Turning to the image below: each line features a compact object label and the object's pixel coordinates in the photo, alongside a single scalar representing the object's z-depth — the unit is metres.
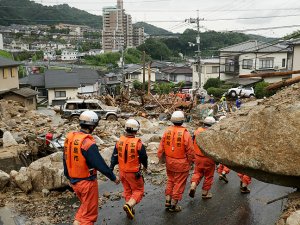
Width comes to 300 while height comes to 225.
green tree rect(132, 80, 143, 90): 51.47
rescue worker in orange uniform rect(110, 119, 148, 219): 6.32
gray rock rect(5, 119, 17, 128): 20.41
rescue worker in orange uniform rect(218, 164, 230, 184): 8.97
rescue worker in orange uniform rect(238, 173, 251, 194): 8.05
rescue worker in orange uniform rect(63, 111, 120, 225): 5.37
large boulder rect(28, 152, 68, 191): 7.74
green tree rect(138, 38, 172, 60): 93.69
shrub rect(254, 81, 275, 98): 33.88
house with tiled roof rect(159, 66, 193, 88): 66.69
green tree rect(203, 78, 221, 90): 44.94
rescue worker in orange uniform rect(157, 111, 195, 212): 6.95
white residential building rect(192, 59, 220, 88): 53.66
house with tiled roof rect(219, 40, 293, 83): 44.34
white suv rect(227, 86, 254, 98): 35.22
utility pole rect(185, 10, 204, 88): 39.99
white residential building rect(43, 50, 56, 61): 94.62
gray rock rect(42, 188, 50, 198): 7.61
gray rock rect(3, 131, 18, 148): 12.21
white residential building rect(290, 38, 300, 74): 33.34
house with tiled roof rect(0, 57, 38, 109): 32.06
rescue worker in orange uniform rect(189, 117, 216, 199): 7.54
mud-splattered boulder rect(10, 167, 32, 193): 7.67
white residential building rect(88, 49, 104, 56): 96.91
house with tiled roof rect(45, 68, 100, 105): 43.47
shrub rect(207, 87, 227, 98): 39.25
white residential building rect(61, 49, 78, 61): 99.06
